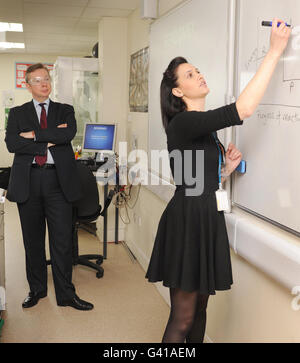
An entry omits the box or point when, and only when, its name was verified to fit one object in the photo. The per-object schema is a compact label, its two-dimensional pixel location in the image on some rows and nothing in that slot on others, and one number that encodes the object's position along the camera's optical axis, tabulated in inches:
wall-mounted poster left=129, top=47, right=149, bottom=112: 152.3
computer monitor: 179.9
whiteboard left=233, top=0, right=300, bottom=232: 62.9
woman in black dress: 68.3
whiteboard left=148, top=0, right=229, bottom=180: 89.2
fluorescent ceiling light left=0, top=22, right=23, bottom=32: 219.5
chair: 146.9
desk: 164.7
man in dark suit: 115.1
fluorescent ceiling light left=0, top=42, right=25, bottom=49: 288.5
